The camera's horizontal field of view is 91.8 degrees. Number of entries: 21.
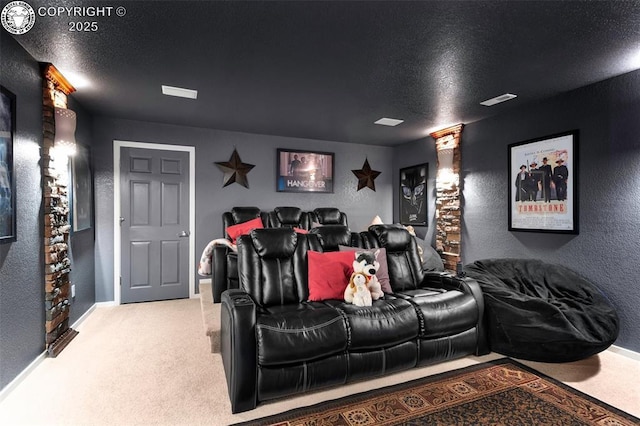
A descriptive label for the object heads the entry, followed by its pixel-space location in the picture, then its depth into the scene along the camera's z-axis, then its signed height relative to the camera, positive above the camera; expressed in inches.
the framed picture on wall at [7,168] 80.6 +10.6
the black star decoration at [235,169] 186.1 +24.1
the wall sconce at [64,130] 109.1 +27.9
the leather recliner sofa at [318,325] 75.6 -31.3
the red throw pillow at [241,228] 166.2 -10.1
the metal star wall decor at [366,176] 226.1 +25.2
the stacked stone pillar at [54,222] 104.0 -4.9
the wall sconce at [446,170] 179.3 +24.0
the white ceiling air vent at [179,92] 121.8 +47.5
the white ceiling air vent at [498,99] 128.7 +47.9
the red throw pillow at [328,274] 100.8 -21.3
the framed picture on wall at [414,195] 202.7 +10.6
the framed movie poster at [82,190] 131.3 +8.4
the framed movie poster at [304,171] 200.7 +25.7
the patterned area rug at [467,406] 71.6 -48.6
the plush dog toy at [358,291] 92.9 -24.9
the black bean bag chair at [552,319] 92.9 -34.1
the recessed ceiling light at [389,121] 164.1 +48.1
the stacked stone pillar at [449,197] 175.9 +8.0
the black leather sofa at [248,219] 135.9 -7.0
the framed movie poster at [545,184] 123.3 +11.4
